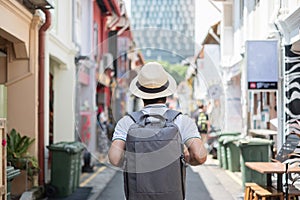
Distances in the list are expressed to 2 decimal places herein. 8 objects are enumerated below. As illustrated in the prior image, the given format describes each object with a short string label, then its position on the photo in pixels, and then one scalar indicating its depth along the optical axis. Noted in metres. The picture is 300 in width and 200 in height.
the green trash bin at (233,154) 12.72
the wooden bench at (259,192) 7.11
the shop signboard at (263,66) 10.45
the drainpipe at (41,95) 9.51
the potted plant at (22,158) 8.63
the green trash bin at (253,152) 10.01
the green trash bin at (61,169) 9.34
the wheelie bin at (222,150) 13.43
